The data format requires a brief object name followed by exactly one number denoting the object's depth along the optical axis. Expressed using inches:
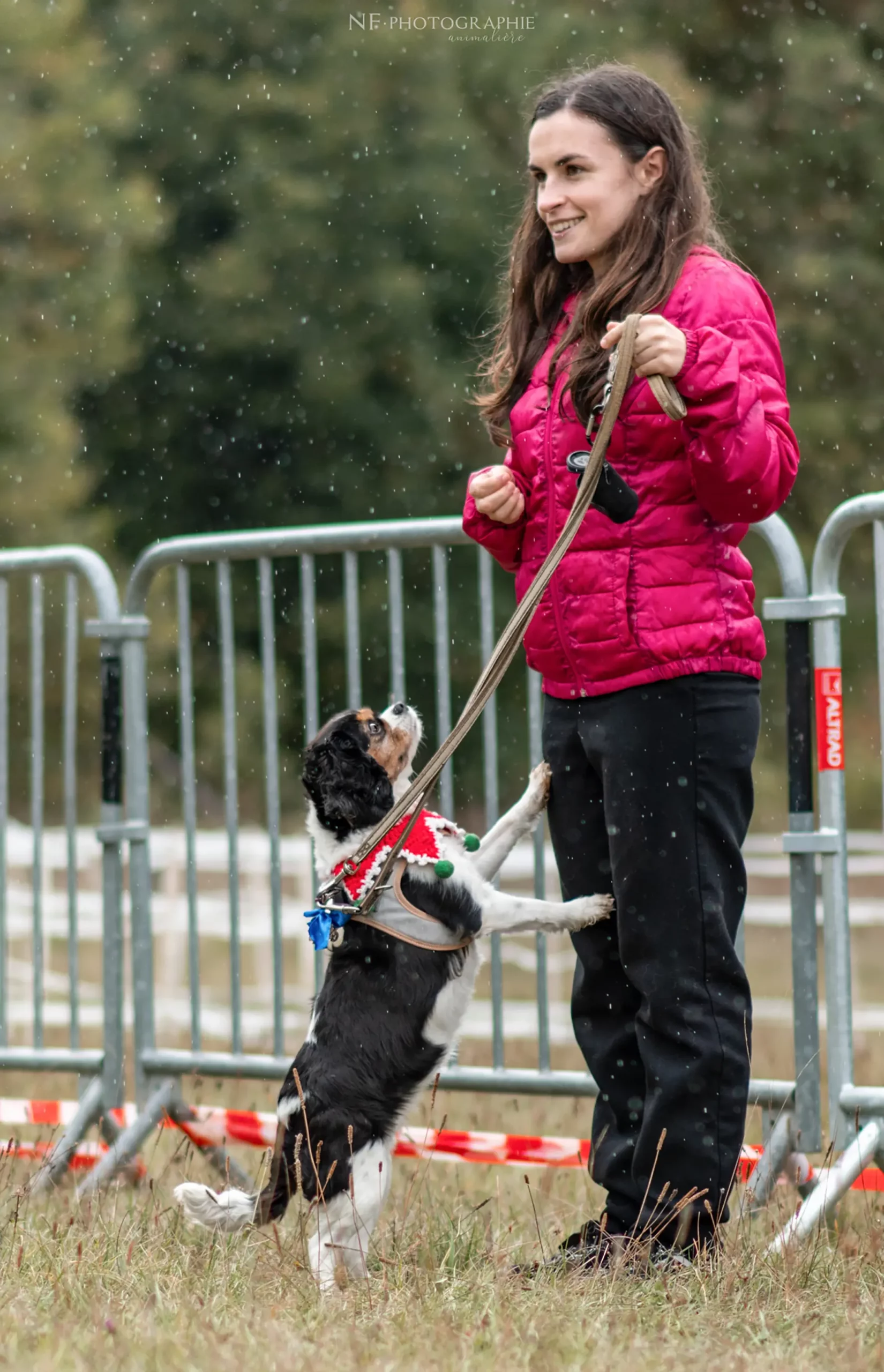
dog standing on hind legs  320.8
